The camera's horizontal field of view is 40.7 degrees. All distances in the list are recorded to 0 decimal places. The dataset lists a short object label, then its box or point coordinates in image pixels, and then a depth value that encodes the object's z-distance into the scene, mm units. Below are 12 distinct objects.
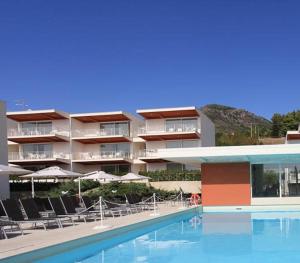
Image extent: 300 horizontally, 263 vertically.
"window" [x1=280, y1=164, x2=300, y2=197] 22672
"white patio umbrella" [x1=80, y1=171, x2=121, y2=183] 20485
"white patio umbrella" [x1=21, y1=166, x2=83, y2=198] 17452
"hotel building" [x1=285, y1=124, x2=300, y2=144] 41732
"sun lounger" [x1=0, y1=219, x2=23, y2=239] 10139
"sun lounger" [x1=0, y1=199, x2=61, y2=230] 11014
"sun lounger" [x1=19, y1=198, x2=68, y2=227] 11509
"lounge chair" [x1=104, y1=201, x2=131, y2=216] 17217
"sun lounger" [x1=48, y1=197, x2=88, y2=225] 13122
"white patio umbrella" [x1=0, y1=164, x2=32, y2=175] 13848
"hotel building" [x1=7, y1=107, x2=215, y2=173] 37527
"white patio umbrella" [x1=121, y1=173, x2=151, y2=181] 23623
